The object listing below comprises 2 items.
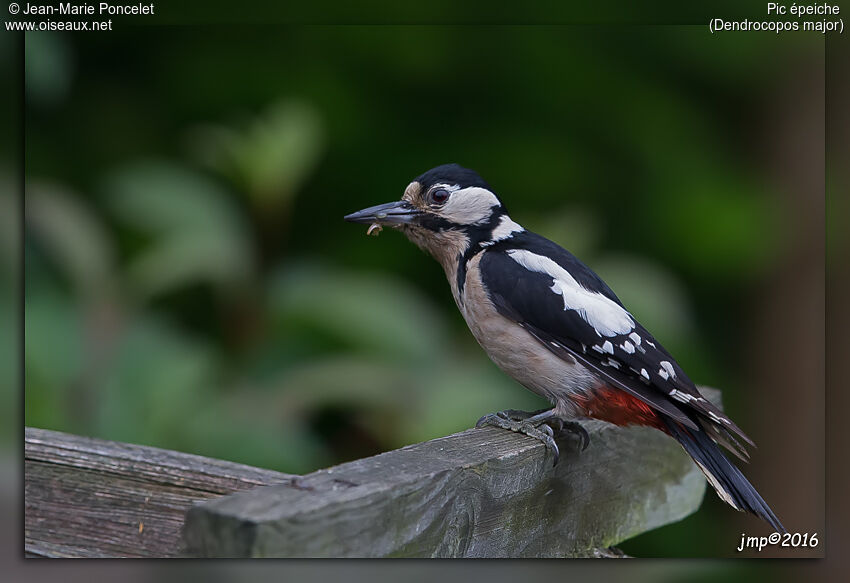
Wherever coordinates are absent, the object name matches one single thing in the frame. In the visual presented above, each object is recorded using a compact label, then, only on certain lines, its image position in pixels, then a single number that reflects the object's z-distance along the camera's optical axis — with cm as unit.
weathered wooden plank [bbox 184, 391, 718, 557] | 293
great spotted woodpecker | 487
